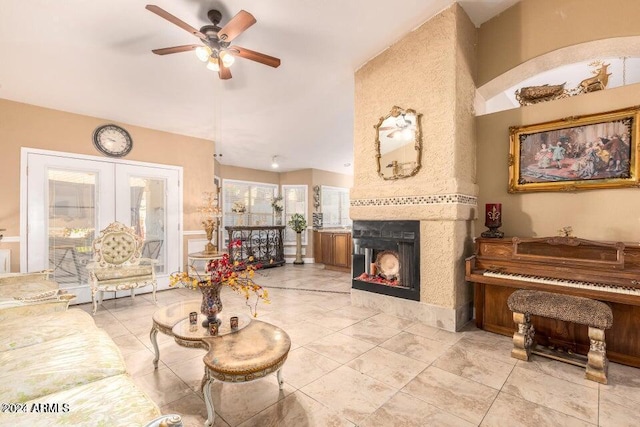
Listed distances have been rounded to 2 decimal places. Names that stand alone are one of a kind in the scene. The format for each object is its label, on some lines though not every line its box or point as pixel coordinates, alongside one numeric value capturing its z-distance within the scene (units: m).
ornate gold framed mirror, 3.34
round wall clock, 4.42
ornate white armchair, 3.86
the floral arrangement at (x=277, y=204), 8.11
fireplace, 3.36
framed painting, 2.63
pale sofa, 1.08
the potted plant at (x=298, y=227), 7.57
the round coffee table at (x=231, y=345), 1.57
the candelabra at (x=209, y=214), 5.11
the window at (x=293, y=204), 8.07
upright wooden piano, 2.30
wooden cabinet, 6.46
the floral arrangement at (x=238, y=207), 7.30
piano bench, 2.11
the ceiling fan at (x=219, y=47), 2.37
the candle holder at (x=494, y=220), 3.05
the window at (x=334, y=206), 8.35
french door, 3.95
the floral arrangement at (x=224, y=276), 2.08
